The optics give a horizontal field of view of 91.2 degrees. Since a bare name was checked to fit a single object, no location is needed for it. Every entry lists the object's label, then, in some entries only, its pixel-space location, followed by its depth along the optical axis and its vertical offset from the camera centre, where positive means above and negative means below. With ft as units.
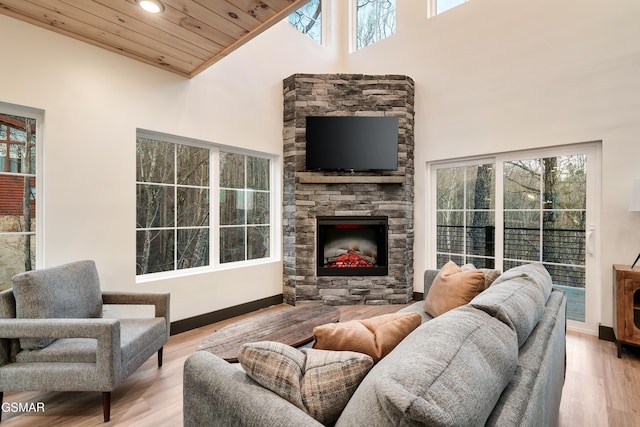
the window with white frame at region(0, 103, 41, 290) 7.61 +0.60
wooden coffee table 6.05 -2.54
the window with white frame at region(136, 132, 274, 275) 10.14 +0.36
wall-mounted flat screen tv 12.91 +3.01
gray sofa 2.20 -1.39
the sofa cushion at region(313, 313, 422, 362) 3.67 -1.45
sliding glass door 10.39 +0.06
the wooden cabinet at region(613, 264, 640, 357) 8.36 -2.44
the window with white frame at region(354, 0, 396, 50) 15.15 +9.75
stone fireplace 13.23 +0.53
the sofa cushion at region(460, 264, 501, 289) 6.89 -1.36
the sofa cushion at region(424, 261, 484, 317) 6.51 -1.58
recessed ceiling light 6.60 +4.49
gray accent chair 5.69 -2.57
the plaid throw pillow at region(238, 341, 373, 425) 2.96 -1.58
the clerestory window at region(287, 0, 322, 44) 14.93 +9.59
